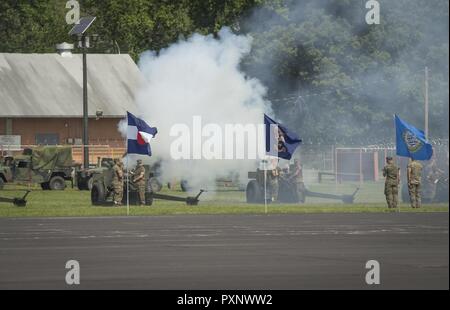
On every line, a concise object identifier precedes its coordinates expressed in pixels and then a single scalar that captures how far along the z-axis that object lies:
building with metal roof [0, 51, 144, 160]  76.12
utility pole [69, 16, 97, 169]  59.74
